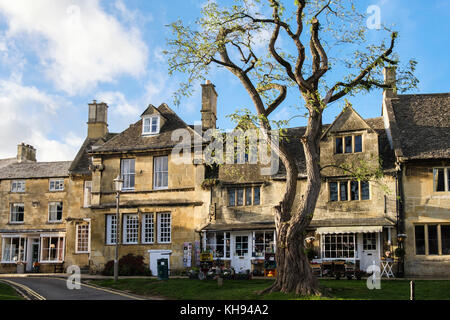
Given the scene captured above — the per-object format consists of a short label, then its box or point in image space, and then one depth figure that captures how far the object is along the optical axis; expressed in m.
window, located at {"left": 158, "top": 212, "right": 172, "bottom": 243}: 31.16
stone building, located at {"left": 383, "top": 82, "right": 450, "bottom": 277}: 25.75
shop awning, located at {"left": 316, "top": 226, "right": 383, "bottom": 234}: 25.83
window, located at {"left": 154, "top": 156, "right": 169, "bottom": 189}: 31.80
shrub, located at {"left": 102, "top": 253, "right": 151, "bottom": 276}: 30.59
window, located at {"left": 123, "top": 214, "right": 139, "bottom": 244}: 31.72
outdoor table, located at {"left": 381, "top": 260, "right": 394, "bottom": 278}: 25.24
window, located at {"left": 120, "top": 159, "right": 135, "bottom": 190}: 32.47
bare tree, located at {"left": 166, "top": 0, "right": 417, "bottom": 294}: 18.44
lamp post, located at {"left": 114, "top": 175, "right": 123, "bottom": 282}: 24.74
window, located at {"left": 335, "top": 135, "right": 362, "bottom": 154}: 28.20
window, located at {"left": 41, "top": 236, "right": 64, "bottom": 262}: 40.53
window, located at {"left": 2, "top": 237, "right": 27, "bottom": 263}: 41.44
